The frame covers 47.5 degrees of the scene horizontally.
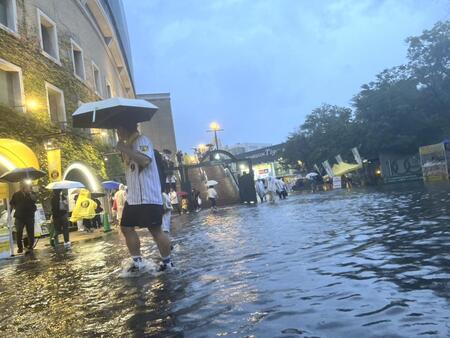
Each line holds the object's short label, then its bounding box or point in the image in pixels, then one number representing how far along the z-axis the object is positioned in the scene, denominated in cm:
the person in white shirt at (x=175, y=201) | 2797
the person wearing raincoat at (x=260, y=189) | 3381
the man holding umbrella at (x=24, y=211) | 1248
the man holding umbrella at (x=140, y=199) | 596
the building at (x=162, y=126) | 7488
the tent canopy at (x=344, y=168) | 4653
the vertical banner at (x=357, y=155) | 4529
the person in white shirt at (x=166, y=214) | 879
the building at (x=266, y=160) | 8498
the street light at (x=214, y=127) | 5081
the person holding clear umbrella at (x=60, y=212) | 1362
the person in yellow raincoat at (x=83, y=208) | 1884
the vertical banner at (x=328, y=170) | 4854
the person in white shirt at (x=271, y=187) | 3150
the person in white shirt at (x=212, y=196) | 2739
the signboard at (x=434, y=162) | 3391
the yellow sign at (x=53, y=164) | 1980
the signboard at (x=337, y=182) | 4686
